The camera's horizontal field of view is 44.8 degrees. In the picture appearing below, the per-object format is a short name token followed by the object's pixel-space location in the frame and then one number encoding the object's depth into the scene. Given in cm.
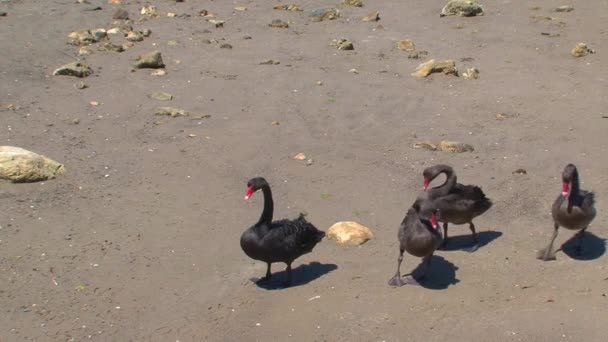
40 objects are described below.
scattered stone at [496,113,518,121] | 1367
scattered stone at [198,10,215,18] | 2056
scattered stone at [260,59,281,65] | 1677
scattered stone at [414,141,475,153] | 1234
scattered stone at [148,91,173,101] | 1479
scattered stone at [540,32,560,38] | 1817
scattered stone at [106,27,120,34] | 1878
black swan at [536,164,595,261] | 873
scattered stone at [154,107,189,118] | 1399
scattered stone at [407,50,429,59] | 1700
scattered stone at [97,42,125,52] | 1752
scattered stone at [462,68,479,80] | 1568
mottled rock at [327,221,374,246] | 962
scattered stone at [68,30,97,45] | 1795
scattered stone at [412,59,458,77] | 1577
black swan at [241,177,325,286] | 853
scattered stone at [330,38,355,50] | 1757
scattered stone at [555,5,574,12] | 2014
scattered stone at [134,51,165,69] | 1639
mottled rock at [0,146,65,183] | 1095
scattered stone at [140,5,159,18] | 2047
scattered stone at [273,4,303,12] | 2103
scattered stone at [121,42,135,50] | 1778
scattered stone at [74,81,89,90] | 1530
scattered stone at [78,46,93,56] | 1731
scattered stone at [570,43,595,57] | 1669
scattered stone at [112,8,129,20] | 1991
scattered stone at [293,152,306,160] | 1232
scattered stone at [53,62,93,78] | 1585
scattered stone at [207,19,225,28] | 1959
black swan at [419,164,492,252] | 934
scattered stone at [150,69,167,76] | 1616
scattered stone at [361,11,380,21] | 1988
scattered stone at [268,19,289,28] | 1953
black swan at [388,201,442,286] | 834
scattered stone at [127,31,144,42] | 1823
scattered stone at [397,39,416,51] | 1757
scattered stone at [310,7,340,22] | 2014
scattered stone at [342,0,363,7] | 2139
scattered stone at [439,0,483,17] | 2003
